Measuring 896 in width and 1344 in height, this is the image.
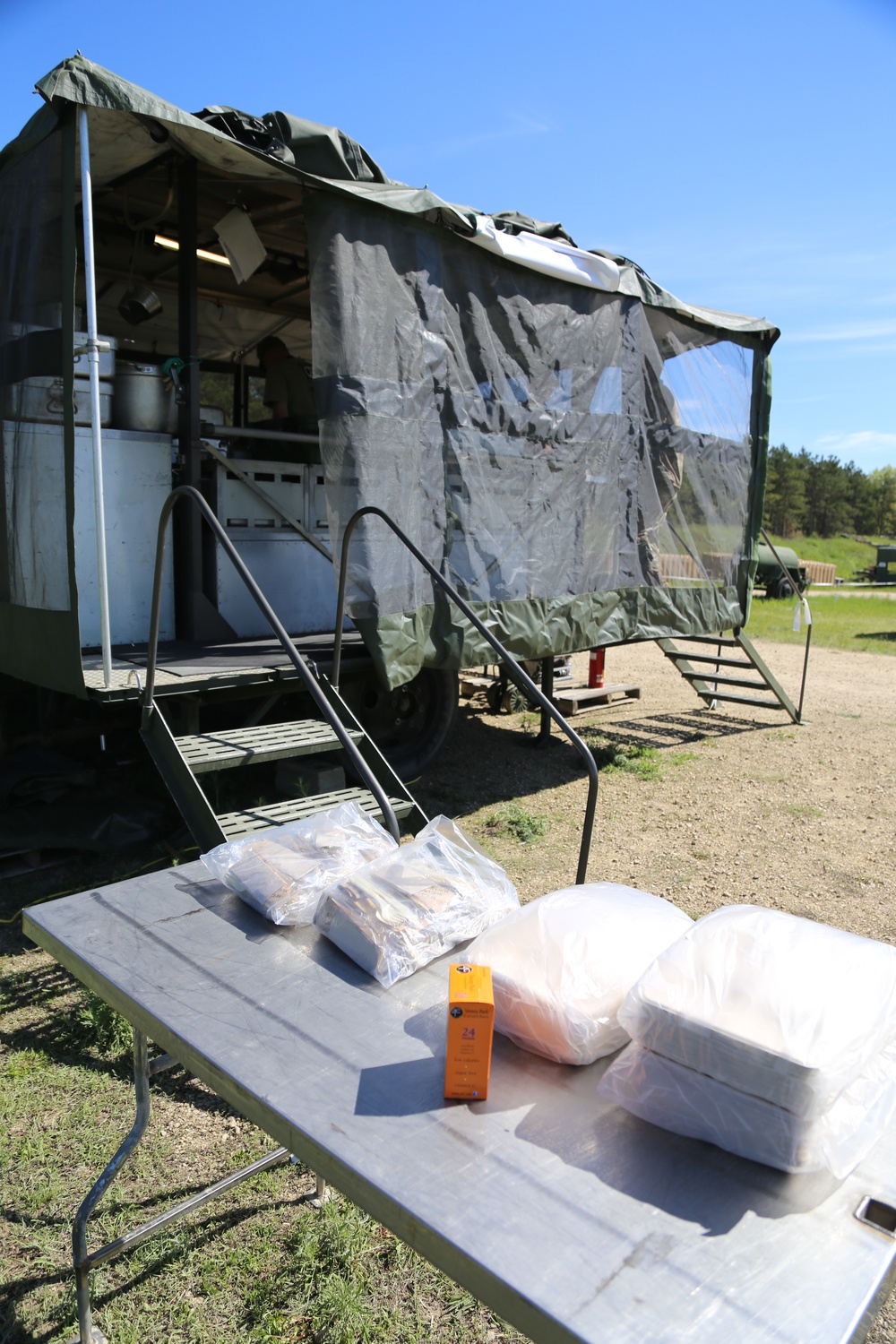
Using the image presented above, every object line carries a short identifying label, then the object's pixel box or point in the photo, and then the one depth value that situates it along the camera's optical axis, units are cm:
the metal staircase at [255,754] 279
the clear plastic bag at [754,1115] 120
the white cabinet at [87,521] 380
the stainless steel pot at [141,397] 458
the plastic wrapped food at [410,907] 173
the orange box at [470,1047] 135
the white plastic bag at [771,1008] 120
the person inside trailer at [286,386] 650
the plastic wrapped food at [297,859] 194
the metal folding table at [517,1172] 102
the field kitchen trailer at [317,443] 367
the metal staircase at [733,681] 792
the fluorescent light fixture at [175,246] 579
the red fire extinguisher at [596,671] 833
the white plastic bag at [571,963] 145
